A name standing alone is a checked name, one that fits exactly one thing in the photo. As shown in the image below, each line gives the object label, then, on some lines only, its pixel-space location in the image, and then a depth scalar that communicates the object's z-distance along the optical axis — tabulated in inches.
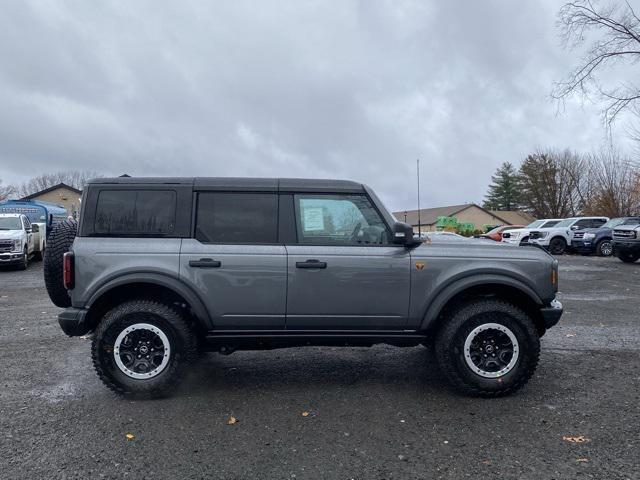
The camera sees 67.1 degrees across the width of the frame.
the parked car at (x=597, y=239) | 824.9
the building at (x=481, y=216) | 2640.3
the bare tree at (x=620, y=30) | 709.3
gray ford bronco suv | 160.6
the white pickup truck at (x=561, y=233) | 890.7
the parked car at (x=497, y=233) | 1172.2
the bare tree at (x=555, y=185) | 2190.0
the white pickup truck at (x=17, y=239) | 606.9
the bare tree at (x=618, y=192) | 1503.0
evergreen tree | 2997.0
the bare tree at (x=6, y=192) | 2721.2
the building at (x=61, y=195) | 1967.3
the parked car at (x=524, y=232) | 951.0
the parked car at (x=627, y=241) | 641.0
